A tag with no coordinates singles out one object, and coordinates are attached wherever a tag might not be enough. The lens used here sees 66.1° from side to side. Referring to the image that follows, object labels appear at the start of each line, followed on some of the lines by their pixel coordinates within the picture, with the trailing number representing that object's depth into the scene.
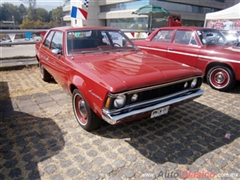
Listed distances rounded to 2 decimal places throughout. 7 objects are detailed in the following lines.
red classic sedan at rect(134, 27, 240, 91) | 4.93
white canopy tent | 10.88
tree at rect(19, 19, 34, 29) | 68.06
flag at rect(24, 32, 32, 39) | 7.78
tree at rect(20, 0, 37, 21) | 85.56
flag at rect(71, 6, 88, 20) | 7.63
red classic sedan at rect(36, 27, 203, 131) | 2.43
